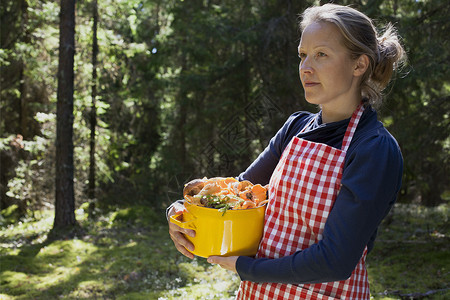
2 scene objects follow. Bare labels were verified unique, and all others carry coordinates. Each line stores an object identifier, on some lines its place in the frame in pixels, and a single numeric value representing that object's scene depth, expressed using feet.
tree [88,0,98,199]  32.47
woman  4.05
